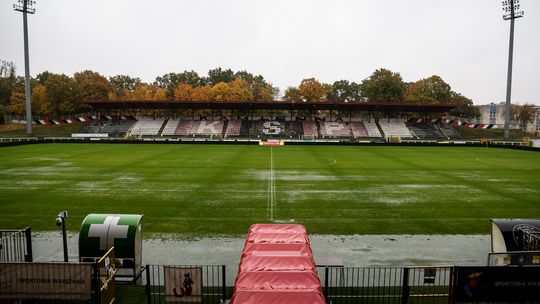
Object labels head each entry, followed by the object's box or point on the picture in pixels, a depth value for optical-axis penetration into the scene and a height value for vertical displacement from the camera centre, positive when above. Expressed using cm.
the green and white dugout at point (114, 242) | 1154 -357
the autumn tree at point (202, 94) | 10475 +856
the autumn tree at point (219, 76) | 14562 +1905
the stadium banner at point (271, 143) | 6056 -293
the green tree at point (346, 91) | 14809 +1339
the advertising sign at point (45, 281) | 919 -383
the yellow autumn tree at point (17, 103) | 9518 +541
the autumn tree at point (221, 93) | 10081 +843
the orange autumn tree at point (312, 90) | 10775 +988
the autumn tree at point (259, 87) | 11938 +1295
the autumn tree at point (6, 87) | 10544 +1027
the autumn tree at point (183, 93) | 10694 +894
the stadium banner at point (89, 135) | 7206 -203
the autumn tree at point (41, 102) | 9350 +570
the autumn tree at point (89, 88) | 9406 +939
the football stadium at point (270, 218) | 954 -420
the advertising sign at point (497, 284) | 950 -404
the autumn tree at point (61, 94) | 9125 +732
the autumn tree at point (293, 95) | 11314 +917
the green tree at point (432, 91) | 10069 +911
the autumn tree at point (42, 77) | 12538 +1586
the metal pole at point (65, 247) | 1195 -393
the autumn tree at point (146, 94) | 10719 +891
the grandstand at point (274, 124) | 7700 +16
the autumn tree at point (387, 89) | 10231 +977
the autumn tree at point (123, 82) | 14225 +1606
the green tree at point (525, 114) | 10362 +301
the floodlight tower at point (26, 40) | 6600 +1487
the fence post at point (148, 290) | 1000 -437
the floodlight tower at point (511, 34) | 6519 +1575
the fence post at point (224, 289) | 993 -434
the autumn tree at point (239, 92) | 10129 +885
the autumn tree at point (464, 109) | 11106 +471
